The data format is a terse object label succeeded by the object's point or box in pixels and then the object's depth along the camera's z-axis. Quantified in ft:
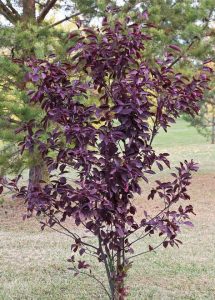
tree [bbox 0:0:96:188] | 22.89
